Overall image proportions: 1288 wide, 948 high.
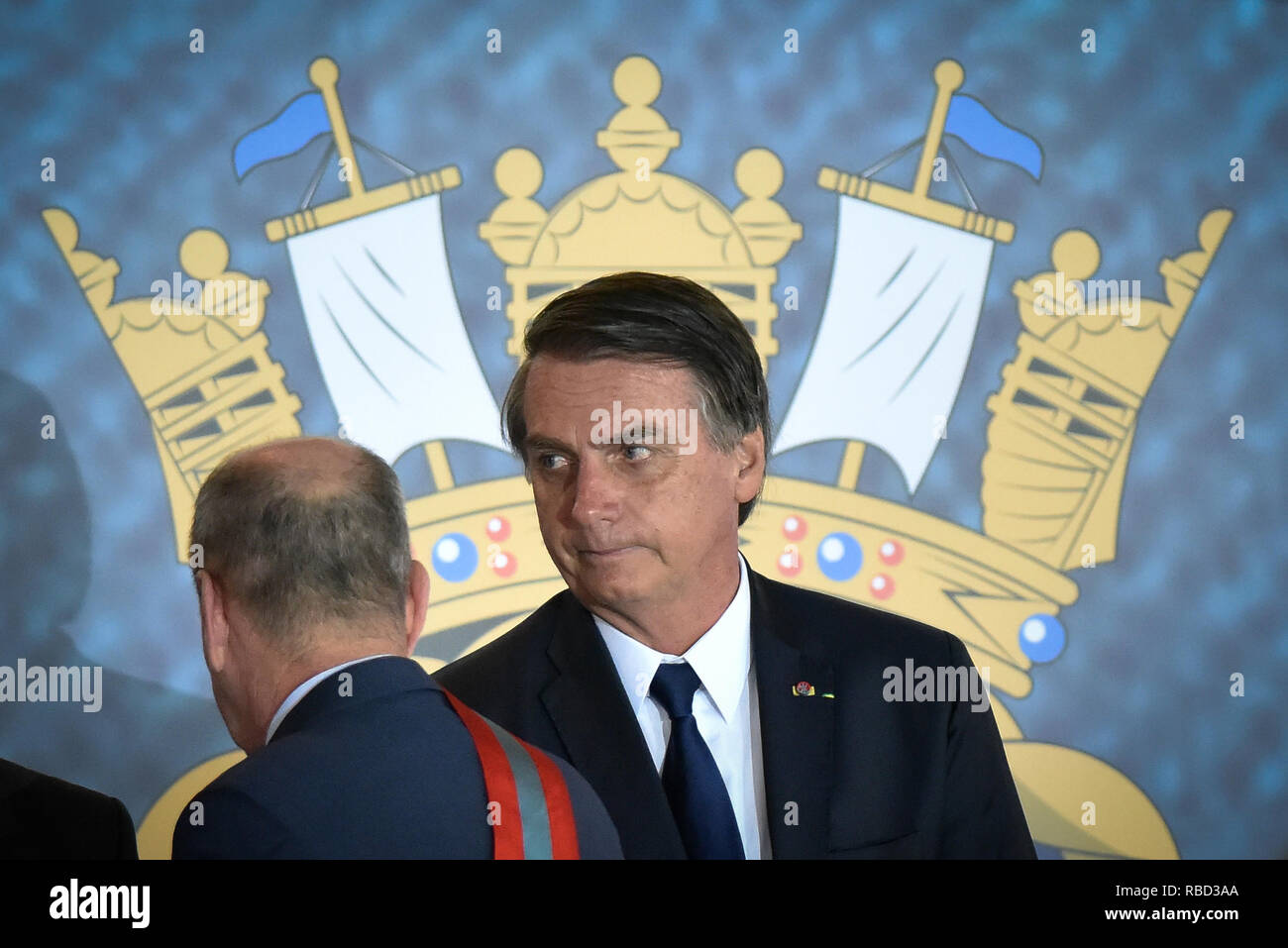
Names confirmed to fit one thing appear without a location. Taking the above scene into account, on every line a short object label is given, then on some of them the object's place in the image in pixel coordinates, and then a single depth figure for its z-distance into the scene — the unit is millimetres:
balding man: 2828
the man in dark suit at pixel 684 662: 3082
